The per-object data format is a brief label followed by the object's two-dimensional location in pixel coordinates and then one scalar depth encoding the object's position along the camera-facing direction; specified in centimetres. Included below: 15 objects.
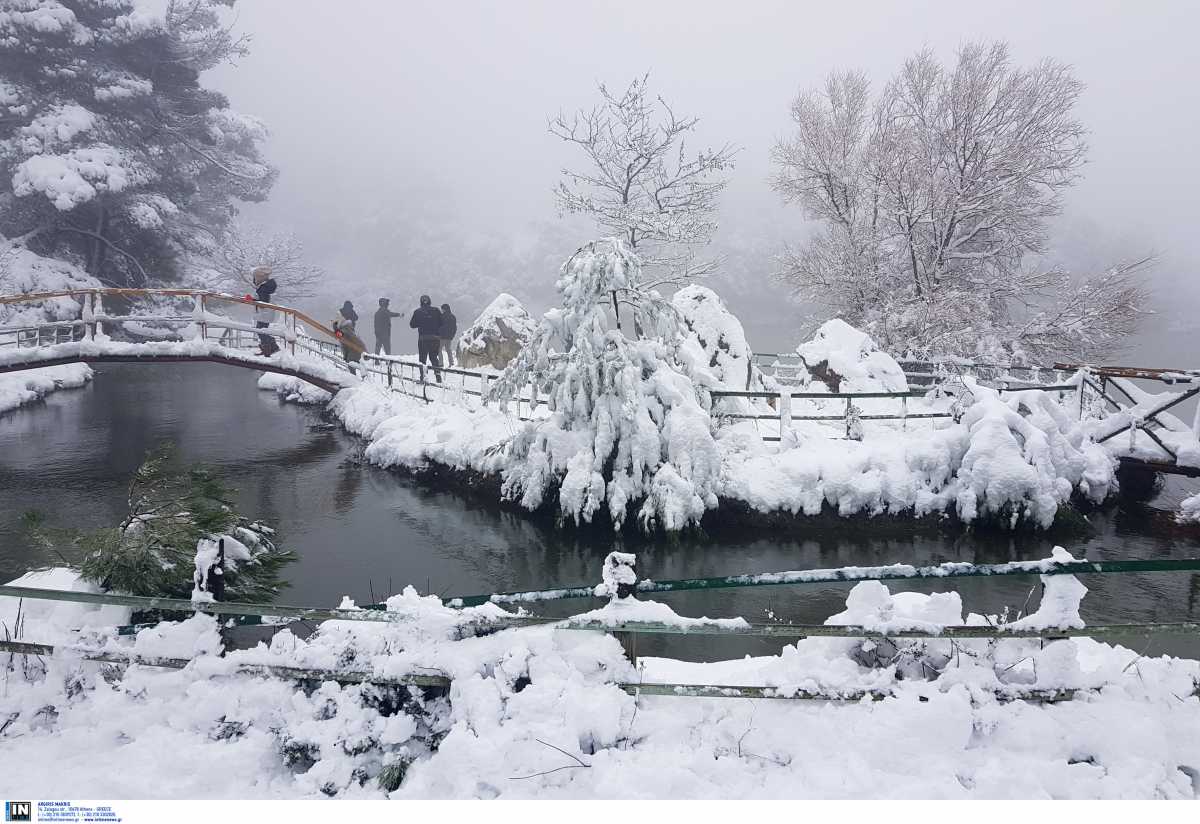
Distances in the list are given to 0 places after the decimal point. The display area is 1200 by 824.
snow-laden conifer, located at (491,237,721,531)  1035
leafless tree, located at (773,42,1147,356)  2047
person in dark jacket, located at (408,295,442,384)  1783
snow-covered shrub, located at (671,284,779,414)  1572
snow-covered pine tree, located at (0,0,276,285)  2248
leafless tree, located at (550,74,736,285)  2178
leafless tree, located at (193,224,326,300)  2911
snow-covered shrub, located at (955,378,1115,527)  983
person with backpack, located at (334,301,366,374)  1812
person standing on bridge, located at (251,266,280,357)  1764
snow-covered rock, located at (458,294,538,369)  2058
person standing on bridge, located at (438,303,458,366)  1940
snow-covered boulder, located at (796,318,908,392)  1714
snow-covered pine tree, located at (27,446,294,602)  516
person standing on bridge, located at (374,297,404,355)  2103
